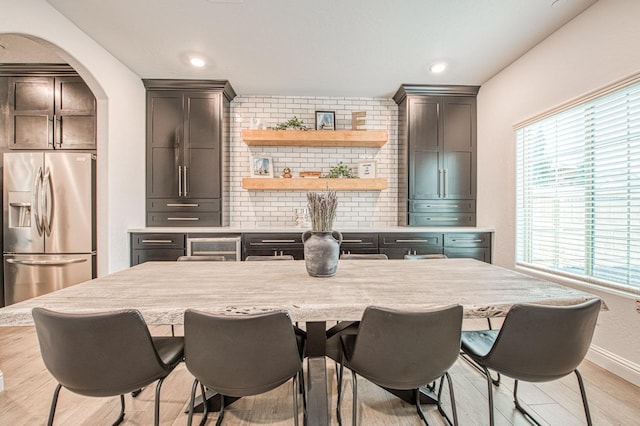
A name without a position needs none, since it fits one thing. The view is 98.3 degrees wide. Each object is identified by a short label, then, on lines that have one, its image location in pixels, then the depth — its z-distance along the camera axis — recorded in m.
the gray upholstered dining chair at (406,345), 0.96
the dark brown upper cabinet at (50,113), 2.93
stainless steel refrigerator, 2.69
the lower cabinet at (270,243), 3.13
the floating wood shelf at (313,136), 3.39
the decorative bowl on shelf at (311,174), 3.59
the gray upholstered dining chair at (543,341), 1.02
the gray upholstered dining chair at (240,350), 0.92
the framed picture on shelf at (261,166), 3.59
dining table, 1.03
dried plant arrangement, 1.40
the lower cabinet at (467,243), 3.23
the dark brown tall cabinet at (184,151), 3.32
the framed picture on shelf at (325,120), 3.63
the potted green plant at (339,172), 3.56
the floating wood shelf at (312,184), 3.41
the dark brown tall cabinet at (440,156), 3.45
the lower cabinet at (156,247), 3.04
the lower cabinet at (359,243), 3.16
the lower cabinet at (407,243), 3.19
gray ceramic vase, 1.43
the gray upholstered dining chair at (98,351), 0.91
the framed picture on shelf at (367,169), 3.63
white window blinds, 1.86
